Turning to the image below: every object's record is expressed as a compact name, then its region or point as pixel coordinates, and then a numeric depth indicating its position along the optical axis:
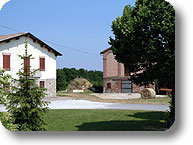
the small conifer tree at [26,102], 6.96
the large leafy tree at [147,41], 7.04
